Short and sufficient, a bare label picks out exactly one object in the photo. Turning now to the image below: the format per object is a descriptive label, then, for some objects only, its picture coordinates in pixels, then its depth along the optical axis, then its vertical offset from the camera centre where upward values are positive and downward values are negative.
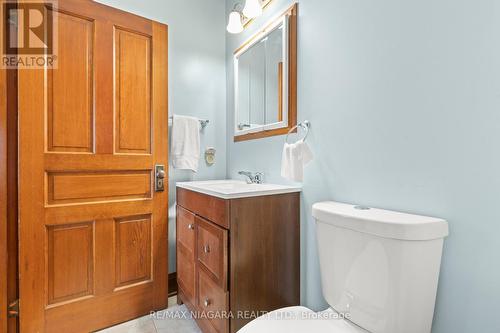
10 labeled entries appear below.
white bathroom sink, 1.16 -0.14
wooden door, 1.33 -0.07
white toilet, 0.76 -0.36
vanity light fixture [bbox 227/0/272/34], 1.61 +1.03
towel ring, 1.35 +0.22
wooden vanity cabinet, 1.15 -0.47
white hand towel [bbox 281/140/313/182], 1.24 +0.03
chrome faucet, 1.69 -0.09
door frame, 1.24 -0.18
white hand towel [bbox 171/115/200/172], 1.83 +0.15
